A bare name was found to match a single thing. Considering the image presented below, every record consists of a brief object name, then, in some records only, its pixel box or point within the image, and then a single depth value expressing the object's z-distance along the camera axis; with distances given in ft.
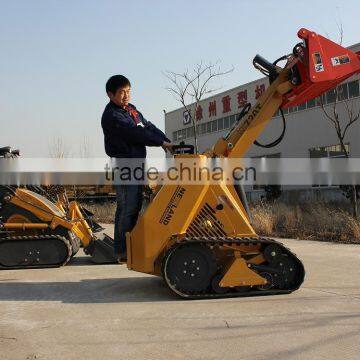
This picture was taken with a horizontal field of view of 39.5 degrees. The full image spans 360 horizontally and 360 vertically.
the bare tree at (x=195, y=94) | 75.87
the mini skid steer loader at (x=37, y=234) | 25.49
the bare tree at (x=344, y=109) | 73.63
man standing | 17.56
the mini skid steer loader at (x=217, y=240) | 16.51
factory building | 83.10
